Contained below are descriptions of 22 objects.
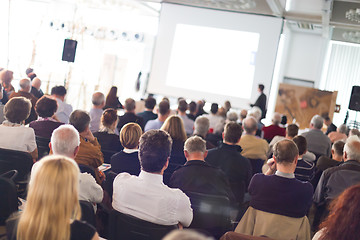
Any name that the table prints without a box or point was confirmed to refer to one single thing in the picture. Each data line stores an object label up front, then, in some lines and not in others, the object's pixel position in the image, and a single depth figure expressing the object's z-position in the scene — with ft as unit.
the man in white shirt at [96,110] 21.75
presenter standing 35.88
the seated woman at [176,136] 15.69
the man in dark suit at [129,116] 21.63
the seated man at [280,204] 10.31
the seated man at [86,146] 12.07
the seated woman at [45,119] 15.15
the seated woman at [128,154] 12.11
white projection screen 37.73
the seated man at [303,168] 15.25
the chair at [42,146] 14.43
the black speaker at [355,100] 32.58
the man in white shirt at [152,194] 8.16
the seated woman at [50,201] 5.36
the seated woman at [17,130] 12.96
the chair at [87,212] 7.64
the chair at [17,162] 11.30
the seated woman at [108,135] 15.65
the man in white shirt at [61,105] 22.40
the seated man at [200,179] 10.86
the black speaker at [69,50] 33.53
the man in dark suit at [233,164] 14.43
